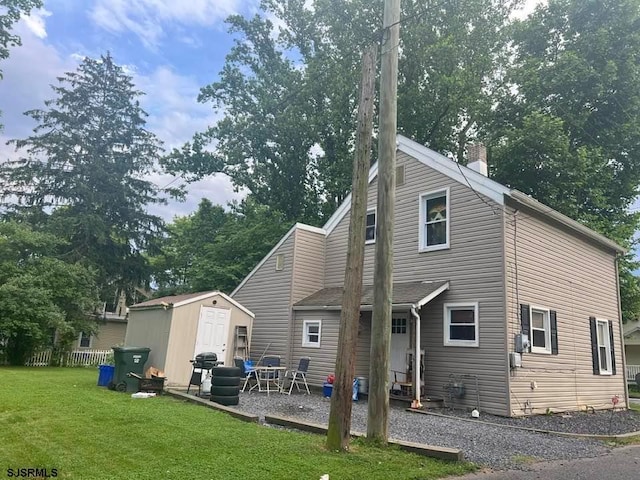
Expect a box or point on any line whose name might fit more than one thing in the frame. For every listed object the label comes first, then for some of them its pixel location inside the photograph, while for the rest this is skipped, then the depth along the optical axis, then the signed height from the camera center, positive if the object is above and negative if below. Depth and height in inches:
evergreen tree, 1005.2 +347.3
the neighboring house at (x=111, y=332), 1134.4 +10.5
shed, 497.7 +13.2
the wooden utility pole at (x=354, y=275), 229.7 +40.3
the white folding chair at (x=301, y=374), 519.8 -28.0
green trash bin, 444.1 -27.0
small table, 495.2 -30.1
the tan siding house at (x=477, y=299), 430.6 +64.6
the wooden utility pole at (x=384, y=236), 242.2 +64.7
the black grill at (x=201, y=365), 434.0 -20.6
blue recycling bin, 470.3 -38.3
